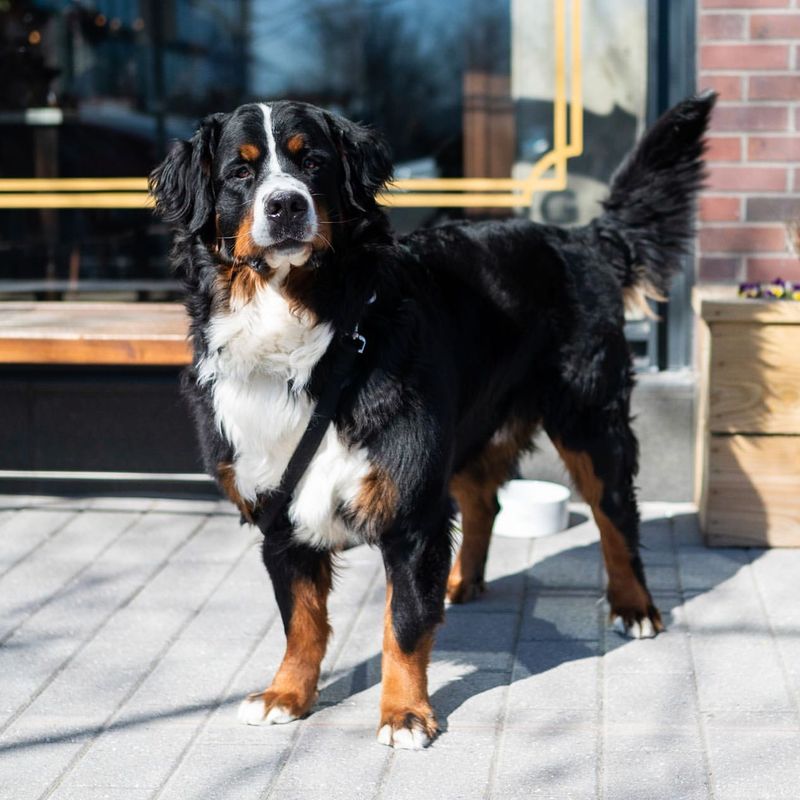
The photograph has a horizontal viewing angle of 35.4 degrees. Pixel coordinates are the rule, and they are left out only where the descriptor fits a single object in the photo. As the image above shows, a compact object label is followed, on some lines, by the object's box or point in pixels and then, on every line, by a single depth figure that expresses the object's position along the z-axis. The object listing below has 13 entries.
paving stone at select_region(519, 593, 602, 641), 3.54
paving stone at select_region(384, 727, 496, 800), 2.65
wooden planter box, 4.11
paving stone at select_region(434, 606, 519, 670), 3.38
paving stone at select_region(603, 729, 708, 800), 2.62
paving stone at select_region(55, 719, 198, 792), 2.72
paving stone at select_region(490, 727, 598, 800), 2.63
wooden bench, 4.38
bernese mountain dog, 2.81
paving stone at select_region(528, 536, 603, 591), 3.97
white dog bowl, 4.44
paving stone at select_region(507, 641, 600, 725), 3.07
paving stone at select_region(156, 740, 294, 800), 2.66
